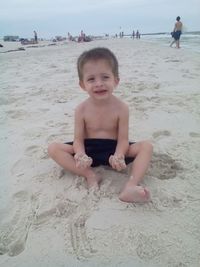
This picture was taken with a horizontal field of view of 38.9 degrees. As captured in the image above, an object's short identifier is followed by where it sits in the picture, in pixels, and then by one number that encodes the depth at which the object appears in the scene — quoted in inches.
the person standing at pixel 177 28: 503.8
